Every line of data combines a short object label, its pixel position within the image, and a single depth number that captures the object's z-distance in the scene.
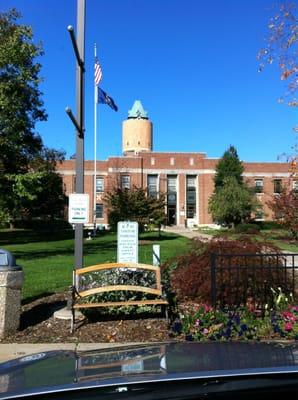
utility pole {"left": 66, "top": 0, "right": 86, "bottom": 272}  9.34
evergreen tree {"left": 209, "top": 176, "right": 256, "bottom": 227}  61.59
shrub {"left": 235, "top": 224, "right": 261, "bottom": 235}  51.64
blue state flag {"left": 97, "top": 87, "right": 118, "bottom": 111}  21.85
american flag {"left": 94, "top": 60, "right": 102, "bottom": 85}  39.62
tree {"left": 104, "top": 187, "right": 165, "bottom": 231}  37.66
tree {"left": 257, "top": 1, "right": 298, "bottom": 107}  9.52
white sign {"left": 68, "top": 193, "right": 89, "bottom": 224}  9.09
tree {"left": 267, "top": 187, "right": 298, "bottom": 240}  22.77
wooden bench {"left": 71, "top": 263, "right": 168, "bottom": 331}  8.48
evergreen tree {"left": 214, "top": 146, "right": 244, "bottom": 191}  74.75
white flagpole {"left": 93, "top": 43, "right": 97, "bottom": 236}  46.45
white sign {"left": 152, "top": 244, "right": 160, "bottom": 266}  10.99
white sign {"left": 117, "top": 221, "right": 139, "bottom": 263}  10.76
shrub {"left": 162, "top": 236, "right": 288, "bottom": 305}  9.72
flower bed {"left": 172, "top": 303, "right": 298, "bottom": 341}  7.56
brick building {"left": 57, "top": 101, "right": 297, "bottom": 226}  85.19
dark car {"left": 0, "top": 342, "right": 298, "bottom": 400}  2.22
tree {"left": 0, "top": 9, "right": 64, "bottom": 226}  23.12
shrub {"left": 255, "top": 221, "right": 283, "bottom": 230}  70.62
